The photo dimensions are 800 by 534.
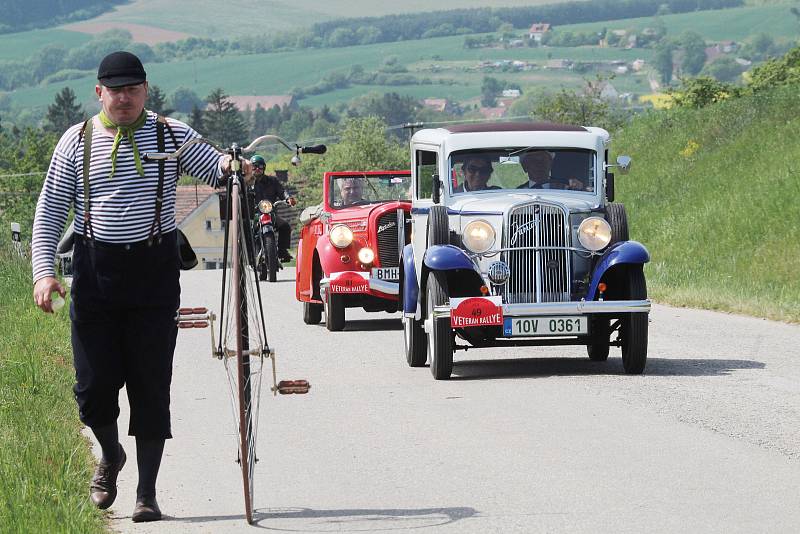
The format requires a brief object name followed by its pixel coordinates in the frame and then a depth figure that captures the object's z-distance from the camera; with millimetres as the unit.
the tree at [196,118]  195150
